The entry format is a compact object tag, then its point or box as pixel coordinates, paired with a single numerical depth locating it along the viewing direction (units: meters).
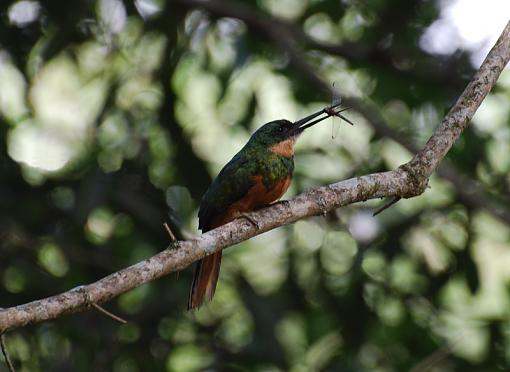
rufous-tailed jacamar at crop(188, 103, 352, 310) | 7.06
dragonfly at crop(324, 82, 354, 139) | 7.34
